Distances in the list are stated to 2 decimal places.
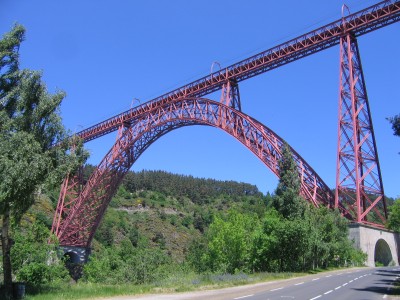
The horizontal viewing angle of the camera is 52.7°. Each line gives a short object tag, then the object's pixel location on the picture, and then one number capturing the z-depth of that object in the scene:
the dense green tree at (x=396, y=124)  16.02
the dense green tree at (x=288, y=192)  31.06
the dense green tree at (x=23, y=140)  16.12
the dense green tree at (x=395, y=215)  49.38
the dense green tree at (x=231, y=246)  40.53
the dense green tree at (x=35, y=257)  23.55
